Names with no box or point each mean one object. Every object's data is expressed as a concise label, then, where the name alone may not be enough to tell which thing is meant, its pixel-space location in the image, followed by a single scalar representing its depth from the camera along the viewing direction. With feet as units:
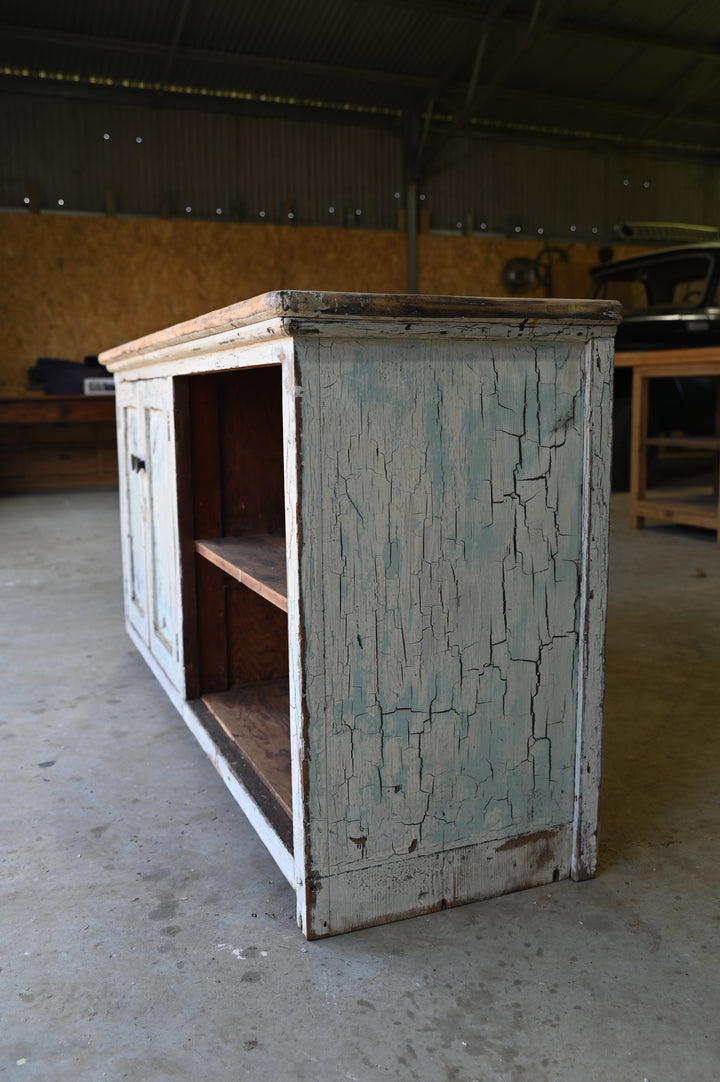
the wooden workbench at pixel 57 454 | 25.40
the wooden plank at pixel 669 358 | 14.42
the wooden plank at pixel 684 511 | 15.40
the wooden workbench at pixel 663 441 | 14.90
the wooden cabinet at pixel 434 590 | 4.12
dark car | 20.77
